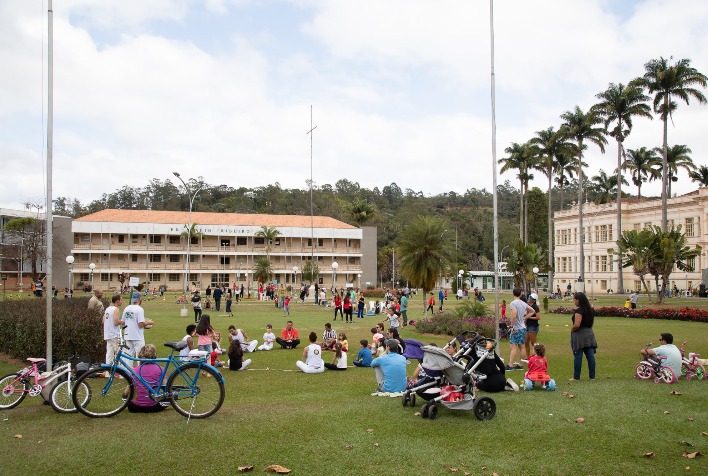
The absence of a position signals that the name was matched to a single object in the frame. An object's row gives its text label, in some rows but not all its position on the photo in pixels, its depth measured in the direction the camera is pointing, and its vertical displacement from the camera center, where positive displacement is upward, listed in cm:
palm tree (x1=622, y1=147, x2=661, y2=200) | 7256 +1267
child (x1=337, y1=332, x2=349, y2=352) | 1505 -198
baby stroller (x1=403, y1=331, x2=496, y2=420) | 796 -173
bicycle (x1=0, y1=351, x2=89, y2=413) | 838 -181
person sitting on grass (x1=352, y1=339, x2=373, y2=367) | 1402 -224
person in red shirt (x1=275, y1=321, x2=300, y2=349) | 1786 -228
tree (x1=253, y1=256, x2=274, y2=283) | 6346 -59
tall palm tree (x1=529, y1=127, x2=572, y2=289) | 7200 +1430
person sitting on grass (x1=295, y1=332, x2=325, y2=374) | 1298 -220
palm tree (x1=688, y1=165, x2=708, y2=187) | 7229 +1088
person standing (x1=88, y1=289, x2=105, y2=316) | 1357 -94
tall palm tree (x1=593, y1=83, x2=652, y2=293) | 5991 +1611
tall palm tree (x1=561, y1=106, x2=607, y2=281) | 6762 +1523
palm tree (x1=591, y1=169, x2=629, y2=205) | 8669 +1209
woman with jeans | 1091 -123
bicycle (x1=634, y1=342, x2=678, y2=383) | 1069 -201
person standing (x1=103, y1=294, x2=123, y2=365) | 1137 -122
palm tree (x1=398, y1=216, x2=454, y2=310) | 2848 +68
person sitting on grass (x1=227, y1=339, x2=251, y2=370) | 1327 -208
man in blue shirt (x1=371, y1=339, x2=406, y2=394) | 984 -182
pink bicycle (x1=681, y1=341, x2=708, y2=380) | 1127 -205
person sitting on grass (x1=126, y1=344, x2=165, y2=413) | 809 -171
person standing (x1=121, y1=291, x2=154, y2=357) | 1116 -115
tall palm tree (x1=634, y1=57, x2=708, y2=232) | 5200 +1610
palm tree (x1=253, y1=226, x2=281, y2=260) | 7422 +396
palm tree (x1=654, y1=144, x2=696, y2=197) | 6925 +1253
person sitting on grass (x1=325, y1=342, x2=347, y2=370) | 1345 -225
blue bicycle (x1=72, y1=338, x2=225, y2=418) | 786 -168
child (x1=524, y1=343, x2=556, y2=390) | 1004 -190
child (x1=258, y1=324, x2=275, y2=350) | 1742 -228
